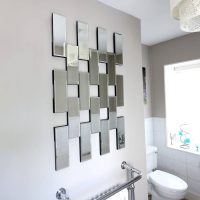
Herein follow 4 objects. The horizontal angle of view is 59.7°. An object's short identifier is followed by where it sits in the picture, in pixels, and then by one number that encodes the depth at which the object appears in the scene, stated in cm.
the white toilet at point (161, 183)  194
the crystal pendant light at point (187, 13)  76
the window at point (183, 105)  246
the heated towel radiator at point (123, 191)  107
